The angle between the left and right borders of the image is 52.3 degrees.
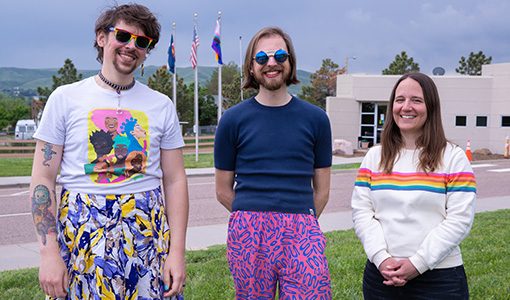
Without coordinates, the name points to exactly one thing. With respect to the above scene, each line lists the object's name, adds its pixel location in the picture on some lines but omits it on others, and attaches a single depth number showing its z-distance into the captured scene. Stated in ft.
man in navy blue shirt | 9.25
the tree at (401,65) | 186.91
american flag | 71.26
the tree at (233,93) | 211.00
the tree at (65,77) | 138.10
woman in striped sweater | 9.12
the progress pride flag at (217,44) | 68.59
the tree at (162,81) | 164.74
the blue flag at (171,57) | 73.97
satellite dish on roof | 104.68
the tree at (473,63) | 184.14
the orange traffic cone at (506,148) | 86.84
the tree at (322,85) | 236.02
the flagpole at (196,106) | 72.68
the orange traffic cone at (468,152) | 76.32
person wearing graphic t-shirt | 8.10
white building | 94.58
